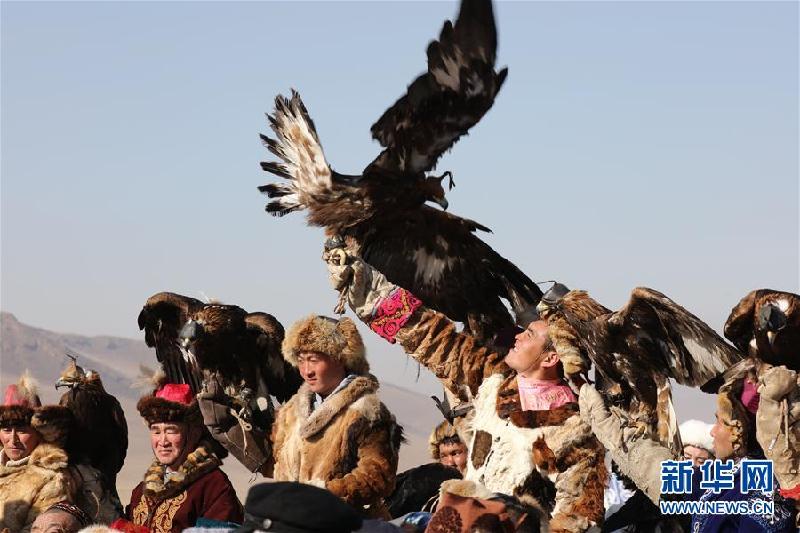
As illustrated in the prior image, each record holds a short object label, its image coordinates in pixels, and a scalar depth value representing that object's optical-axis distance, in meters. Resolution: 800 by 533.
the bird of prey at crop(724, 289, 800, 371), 13.38
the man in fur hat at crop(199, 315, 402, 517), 13.98
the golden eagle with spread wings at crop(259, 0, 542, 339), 15.37
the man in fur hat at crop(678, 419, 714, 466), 17.17
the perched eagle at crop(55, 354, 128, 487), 17.39
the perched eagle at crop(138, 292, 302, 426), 16.52
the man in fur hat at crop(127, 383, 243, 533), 14.39
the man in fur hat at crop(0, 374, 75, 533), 16.31
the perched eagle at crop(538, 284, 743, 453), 13.66
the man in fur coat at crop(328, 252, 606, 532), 13.70
